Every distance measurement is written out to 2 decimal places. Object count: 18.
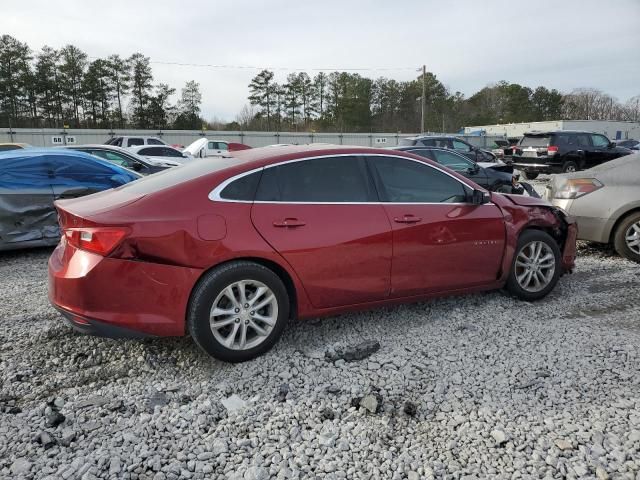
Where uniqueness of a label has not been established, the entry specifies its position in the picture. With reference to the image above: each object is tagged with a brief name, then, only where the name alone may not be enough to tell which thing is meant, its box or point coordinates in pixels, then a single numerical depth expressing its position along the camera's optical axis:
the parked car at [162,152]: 17.04
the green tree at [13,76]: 48.09
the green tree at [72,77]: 52.41
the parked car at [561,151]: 16.62
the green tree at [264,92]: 63.03
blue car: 6.14
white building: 53.59
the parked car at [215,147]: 23.89
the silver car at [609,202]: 6.04
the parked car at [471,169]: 10.97
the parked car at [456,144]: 14.83
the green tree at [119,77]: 53.88
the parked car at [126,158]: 10.13
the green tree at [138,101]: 53.86
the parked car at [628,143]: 32.56
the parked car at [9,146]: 14.82
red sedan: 3.05
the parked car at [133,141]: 24.14
